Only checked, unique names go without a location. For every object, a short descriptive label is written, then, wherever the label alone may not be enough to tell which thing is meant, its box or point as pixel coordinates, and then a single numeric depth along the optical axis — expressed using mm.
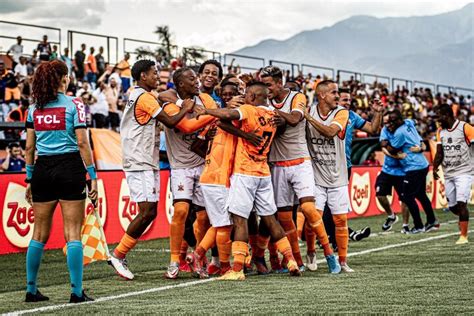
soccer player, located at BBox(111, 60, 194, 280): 10289
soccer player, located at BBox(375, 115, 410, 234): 18031
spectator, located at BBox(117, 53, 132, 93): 26208
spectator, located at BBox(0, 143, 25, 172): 17438
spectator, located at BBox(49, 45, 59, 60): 23838
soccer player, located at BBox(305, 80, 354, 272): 10828
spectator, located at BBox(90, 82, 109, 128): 22984
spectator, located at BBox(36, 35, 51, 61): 24258
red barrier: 13789
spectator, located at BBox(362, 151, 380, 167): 26906
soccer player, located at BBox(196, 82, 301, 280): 9984
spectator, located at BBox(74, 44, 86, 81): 25328
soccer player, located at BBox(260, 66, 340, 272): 10539
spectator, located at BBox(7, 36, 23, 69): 24500
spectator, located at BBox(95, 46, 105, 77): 26141
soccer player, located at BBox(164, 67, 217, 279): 10393
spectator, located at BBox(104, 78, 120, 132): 23609
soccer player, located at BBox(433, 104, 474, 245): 15031
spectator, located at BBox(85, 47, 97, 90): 25516
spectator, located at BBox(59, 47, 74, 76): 24203
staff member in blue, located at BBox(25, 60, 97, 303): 8258
